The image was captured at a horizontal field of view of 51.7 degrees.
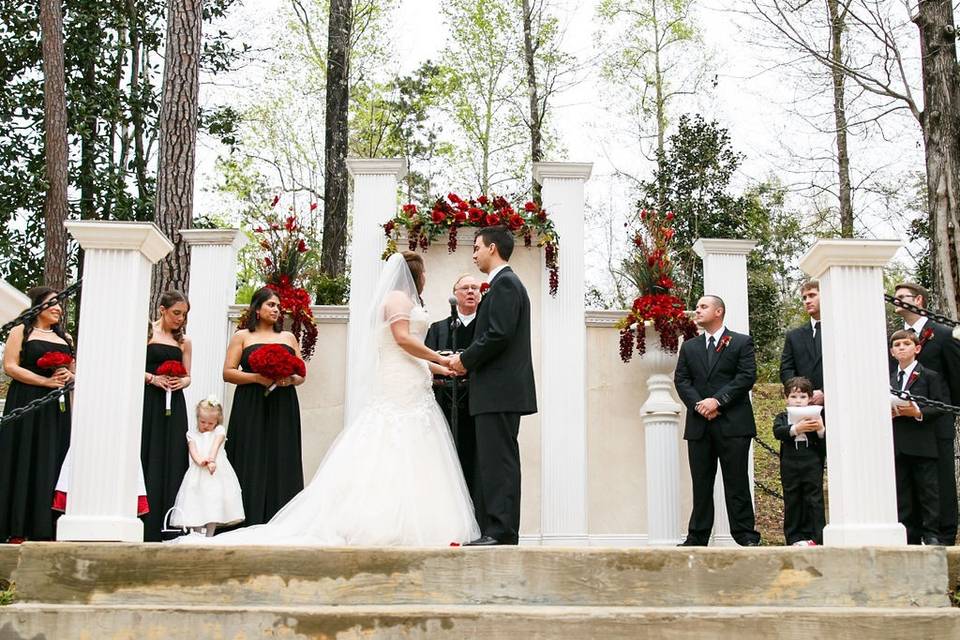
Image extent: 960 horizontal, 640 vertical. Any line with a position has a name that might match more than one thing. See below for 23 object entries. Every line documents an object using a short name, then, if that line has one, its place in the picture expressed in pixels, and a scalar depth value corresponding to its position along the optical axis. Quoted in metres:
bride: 5.16
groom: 5.24
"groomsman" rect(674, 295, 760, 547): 6.63
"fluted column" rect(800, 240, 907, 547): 4.72
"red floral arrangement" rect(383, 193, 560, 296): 7.82
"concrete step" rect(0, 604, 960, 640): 3.96
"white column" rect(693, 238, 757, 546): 7.89
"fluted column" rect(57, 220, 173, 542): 4.62
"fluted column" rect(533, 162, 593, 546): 7.62
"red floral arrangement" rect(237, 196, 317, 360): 7.64
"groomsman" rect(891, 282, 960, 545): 6.29
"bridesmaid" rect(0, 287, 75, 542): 6.15
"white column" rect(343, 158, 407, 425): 7.80
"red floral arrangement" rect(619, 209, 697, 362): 7.56
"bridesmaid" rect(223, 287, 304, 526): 6.80
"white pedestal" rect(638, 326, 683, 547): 7.28
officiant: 6.26
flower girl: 6.43
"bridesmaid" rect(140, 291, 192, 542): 6.52
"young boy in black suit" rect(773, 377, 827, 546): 6.36
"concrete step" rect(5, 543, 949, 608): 4.23
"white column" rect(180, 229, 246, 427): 7.75
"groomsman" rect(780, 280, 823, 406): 6.70
